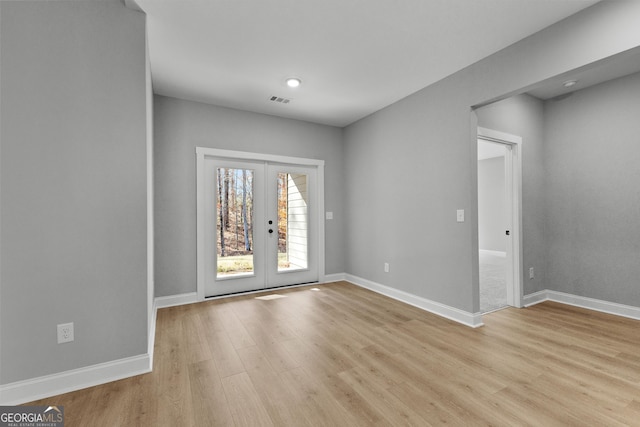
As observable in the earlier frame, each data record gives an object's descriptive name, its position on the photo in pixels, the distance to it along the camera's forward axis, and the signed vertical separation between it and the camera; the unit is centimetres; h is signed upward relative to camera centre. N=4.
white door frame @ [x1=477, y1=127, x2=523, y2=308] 366 -3
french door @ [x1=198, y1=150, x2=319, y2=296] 409 -14
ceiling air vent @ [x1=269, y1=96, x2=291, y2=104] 386 +161
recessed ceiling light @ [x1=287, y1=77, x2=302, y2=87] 334 +161
